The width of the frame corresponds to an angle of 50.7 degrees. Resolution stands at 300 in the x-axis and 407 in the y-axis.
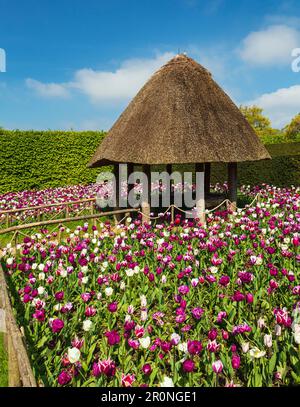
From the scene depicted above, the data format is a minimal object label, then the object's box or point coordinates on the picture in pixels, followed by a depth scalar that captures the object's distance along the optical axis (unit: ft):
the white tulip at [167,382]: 7.52
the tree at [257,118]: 206.90
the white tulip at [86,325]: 10.24
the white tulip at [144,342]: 9.37
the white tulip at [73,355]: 8.60
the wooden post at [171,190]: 44.57
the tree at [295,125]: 157.02
